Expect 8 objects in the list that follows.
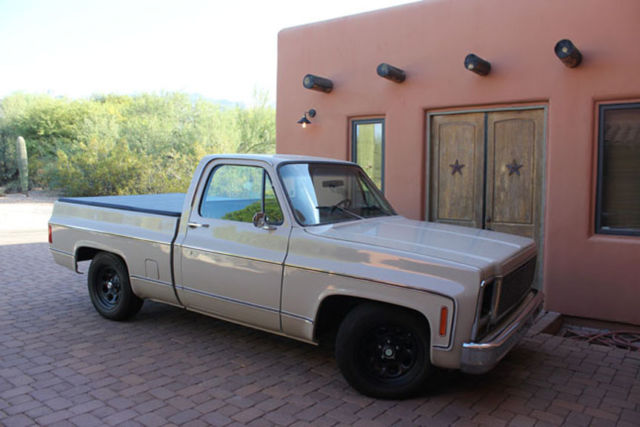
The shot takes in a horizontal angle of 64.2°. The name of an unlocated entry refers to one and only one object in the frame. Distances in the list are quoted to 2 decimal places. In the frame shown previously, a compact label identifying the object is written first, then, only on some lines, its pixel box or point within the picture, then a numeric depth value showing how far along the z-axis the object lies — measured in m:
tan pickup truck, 3.46
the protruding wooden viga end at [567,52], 5.50
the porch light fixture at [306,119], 8.03
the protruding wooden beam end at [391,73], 6.75
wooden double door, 6.33
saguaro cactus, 24.80
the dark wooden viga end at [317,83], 7.55
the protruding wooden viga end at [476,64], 6.07
